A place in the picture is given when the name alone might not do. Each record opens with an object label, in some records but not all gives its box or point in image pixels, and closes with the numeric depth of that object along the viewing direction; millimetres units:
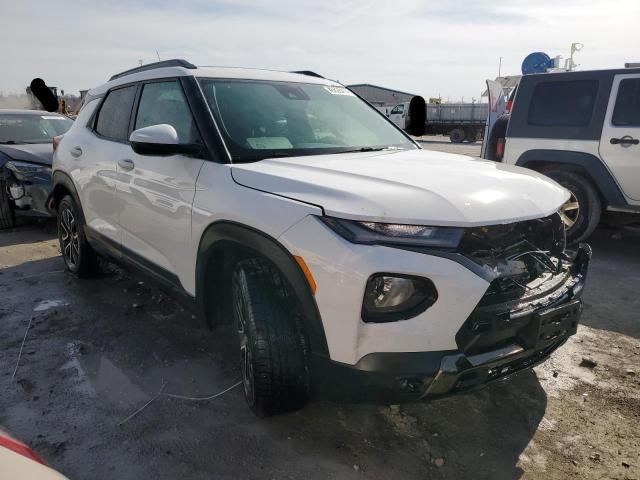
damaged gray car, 6398
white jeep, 5359
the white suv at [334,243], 1964
